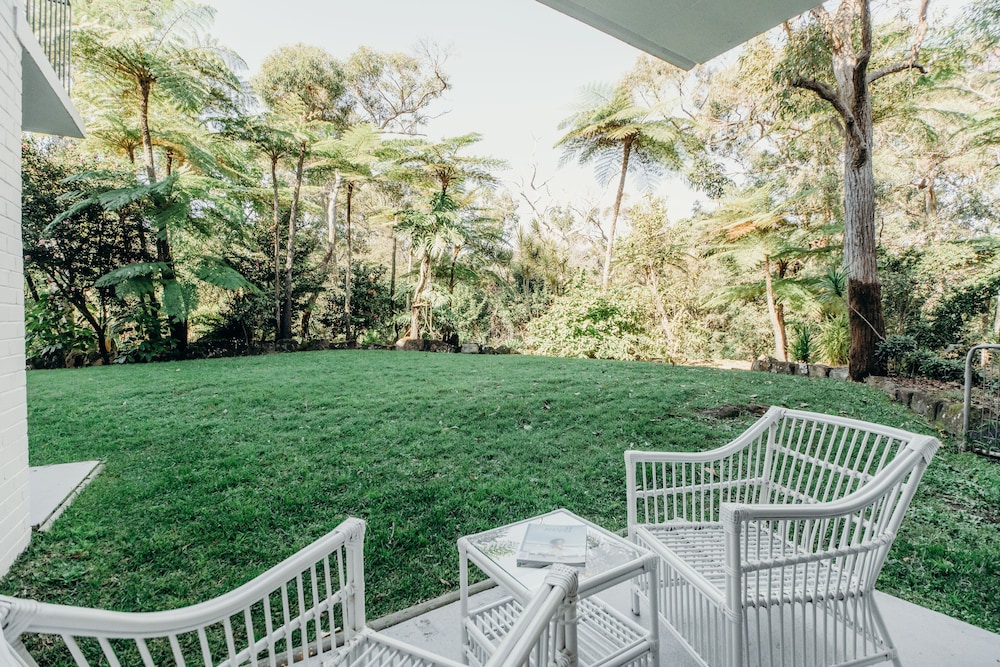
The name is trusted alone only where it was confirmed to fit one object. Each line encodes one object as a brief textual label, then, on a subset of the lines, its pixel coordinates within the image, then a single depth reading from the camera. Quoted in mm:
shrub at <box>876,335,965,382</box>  5038
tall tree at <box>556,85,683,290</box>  8203
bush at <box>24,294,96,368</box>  6156
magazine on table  1386
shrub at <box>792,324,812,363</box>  6480
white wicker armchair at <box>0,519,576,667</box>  643
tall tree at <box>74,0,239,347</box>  5980
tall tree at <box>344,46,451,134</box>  11750
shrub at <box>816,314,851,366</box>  6441
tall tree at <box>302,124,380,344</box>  8109
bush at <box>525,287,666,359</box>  7730
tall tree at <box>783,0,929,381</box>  5531
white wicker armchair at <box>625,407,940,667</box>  1228
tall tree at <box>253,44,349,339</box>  10820
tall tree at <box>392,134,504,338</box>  8438
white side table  1308
